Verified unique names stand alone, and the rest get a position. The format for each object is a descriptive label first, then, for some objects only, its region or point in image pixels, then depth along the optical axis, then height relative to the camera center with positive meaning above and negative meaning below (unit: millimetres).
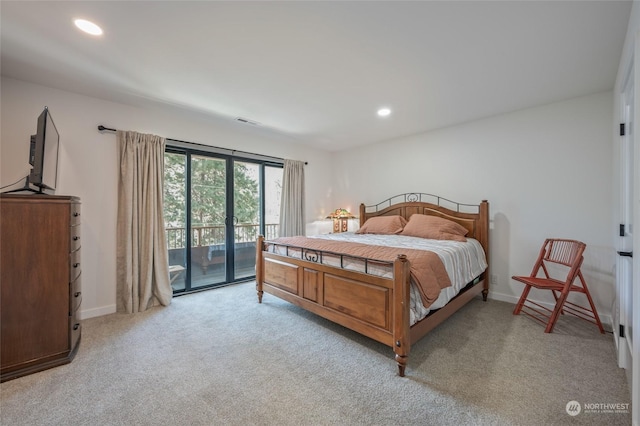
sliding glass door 3758 -16
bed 1951 -641
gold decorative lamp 4941 -118
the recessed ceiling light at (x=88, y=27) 1821 +1332
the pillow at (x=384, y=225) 4062 -172
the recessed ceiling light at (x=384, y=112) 3359 +1361
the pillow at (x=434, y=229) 3435 -194
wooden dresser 1874 -550
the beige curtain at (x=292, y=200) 4715 +244
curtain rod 3014 +997
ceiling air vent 3701 +1342
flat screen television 2057 +512
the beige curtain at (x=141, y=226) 3109 -176
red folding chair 2564 -711
